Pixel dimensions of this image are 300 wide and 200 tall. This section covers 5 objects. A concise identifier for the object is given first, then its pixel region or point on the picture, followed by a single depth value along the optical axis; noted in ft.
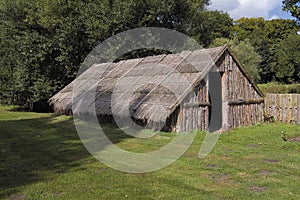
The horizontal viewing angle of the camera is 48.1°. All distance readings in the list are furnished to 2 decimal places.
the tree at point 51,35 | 89.86
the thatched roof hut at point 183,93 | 45.62
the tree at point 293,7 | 69.45
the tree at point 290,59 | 189.67
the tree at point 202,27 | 109.09
